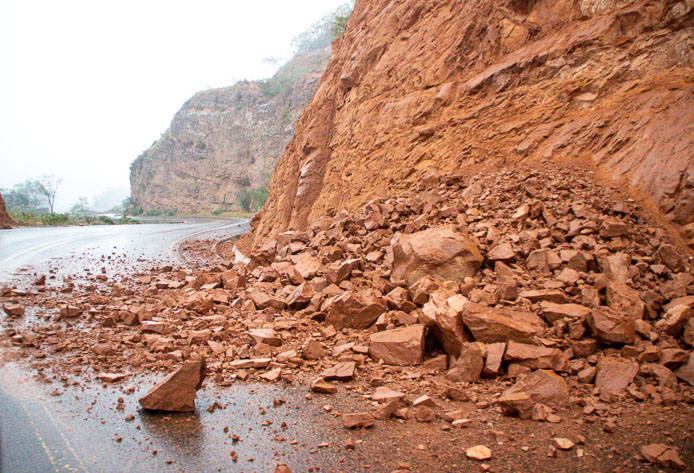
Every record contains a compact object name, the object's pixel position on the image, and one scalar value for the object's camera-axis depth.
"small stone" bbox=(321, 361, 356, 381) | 3.71
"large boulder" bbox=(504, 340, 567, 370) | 3.46
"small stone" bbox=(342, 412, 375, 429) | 2.89
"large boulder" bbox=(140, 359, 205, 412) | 3.05
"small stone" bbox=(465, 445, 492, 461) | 2.49
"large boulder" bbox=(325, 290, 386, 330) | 4.75
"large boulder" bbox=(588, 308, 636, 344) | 3.54
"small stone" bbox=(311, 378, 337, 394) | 3.47
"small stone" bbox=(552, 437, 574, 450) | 2.55
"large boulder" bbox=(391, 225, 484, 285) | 5.15
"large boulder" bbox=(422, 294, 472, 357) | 3.86
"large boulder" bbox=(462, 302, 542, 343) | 3.69
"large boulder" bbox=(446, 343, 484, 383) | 3.54
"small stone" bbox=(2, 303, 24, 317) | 5.34
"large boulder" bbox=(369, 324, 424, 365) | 3.93
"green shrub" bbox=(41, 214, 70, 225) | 27.83
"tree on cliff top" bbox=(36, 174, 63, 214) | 54.75
